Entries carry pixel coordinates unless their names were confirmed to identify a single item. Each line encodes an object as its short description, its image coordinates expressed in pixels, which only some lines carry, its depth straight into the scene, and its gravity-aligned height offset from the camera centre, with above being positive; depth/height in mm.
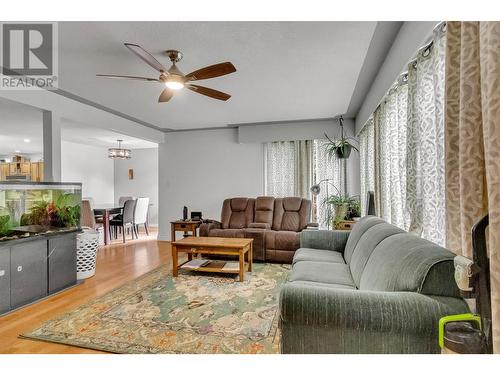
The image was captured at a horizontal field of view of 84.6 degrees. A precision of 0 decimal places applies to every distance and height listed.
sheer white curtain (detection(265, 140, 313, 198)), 5250 +445
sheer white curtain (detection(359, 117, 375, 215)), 3660 +471
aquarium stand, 2514 -757
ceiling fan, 2227 +1044
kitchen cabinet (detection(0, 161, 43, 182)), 7438 +693
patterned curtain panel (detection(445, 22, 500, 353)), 917 +212
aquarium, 2629 -149
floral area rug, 1963 -1076
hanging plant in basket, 4098 +626
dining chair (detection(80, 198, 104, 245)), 5344 -403
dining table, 5640 -452
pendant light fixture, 6402 +934
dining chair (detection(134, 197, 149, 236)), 6270 -438
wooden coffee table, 3279 -690
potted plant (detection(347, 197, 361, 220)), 4260 -308
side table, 4648 -574
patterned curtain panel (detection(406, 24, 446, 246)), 1582 +300
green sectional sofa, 1137 -511
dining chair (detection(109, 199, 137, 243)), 5918 -547
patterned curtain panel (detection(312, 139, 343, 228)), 5184 +298
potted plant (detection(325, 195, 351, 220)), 4129 -250
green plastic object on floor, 991 -475
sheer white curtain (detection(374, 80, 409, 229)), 2279 +340
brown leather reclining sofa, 4082 -530
